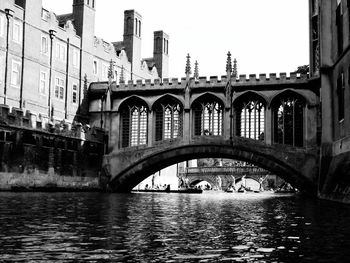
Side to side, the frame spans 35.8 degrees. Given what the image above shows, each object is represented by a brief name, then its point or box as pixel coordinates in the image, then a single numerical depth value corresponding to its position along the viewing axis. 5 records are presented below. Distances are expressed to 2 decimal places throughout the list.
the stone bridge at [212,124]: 38.72
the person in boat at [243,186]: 97.12
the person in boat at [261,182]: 96.19
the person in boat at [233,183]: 95.84
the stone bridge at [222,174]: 94.07
